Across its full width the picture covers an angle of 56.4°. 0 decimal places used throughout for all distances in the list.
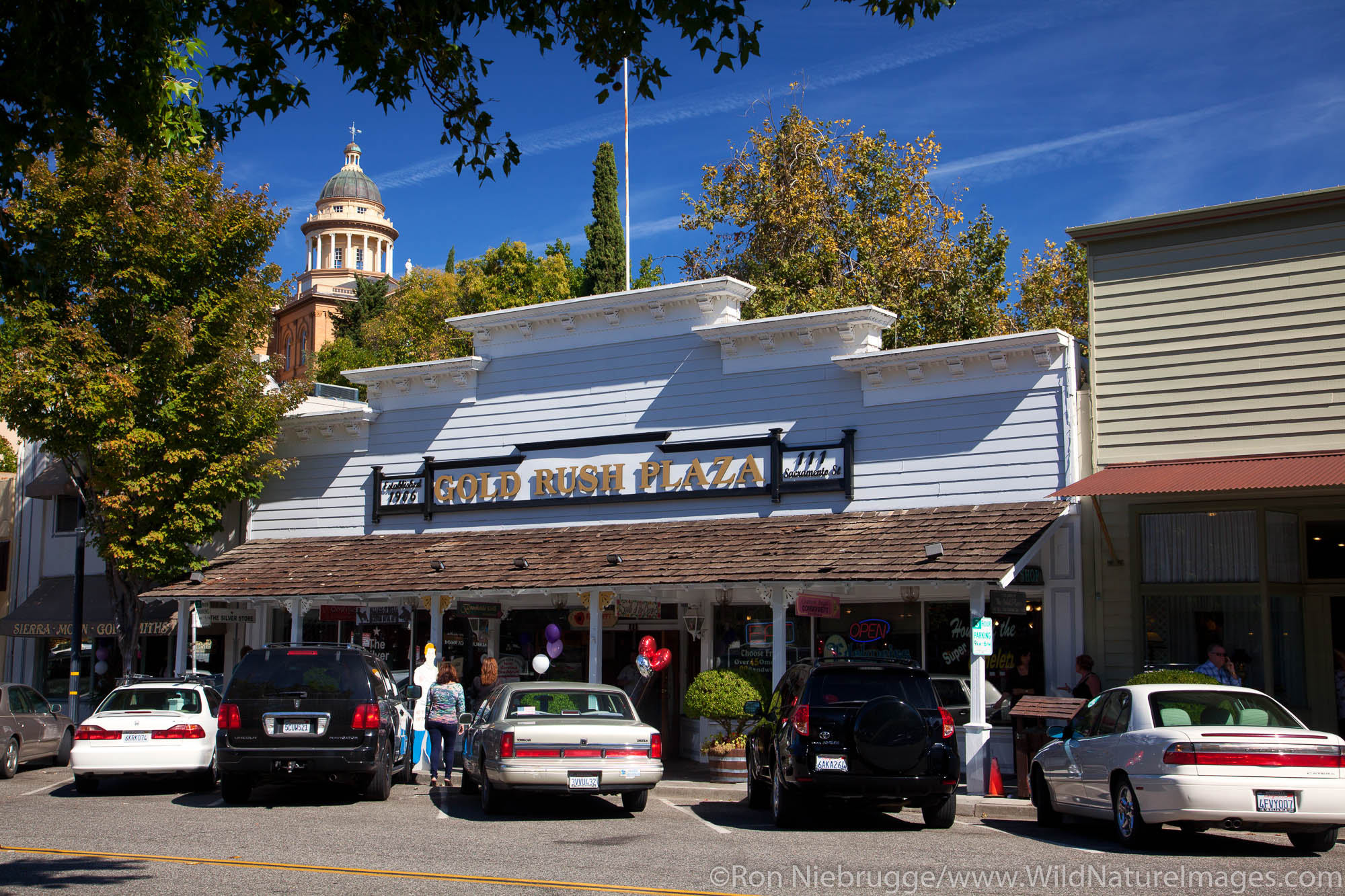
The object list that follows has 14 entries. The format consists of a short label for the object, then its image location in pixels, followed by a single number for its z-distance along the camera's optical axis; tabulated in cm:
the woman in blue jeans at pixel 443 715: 1647
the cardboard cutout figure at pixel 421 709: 1791
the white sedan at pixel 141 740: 1507
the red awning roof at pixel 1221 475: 1473
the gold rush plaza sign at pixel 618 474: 1986
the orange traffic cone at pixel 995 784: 1517
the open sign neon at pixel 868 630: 1884
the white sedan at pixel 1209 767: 998
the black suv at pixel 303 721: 1370
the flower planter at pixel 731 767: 1716
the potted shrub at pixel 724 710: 1720
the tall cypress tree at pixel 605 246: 3956
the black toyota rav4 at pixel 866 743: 1180
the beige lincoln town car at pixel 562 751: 1272
